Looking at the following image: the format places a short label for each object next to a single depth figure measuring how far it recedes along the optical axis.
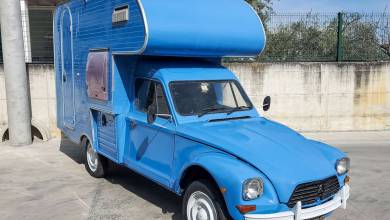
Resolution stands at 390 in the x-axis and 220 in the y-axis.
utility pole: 9.83
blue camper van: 4.47
